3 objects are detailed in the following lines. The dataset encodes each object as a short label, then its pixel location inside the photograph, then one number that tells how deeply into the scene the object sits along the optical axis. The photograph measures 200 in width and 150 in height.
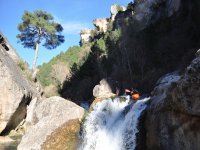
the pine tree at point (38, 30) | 21.34
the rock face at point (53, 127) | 7.76
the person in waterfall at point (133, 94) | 10.13
